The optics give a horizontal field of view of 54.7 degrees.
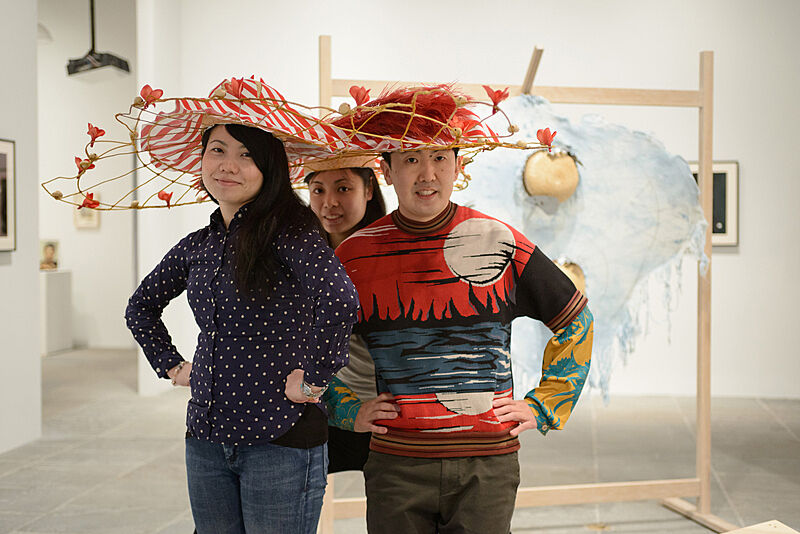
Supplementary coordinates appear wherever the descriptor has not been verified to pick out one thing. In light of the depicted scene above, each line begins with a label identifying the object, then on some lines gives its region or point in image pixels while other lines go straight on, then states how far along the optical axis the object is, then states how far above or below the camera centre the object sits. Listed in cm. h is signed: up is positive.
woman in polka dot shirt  144 -18
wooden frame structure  285 -49
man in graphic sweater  157 -19
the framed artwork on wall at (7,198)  433 +31
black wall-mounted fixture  574 +143
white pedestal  804 -60
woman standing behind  191 +11
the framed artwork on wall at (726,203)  592 +39
